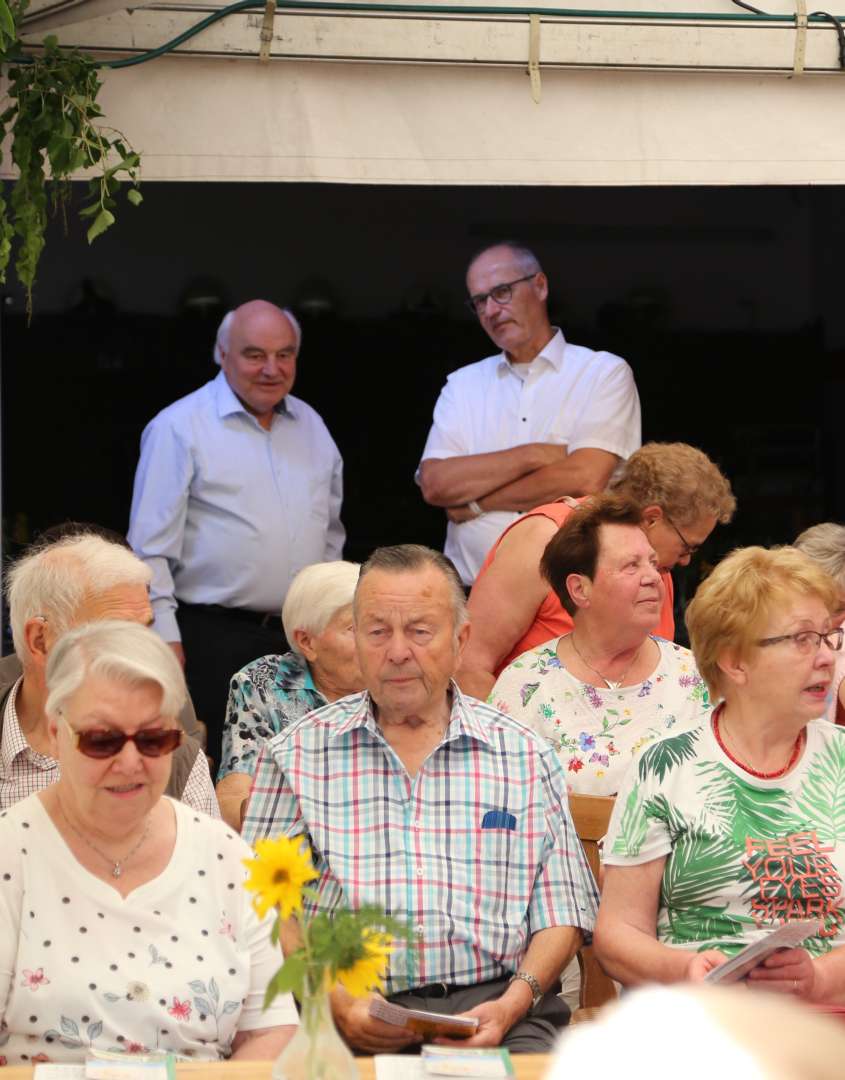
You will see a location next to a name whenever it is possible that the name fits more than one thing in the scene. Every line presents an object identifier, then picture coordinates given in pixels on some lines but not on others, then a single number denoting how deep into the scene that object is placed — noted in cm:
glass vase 466
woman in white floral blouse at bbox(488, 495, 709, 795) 787
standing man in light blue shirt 983
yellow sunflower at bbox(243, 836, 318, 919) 457
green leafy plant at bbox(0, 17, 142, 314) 852
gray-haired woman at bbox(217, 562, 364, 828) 832
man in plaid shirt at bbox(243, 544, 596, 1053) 636
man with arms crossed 1003
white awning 907
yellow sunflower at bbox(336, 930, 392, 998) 467
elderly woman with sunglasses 534
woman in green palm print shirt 629
